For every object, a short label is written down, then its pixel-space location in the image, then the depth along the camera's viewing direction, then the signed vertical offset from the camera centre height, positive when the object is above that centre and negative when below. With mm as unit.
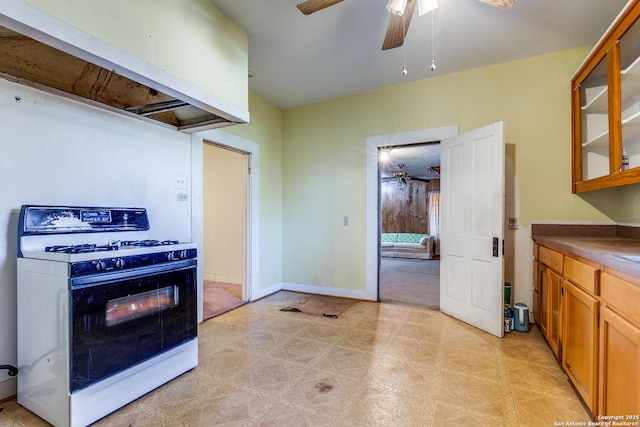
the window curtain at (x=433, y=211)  9195 +76
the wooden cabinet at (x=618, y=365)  1245 -694
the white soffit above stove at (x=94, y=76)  1354 +863
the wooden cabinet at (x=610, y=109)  2006 +848
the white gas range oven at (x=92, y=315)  1577 -603
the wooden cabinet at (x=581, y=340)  1586 -761
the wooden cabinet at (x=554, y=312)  2199 -767
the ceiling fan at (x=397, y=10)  1735 +1248
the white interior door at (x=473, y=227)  2787 -146
